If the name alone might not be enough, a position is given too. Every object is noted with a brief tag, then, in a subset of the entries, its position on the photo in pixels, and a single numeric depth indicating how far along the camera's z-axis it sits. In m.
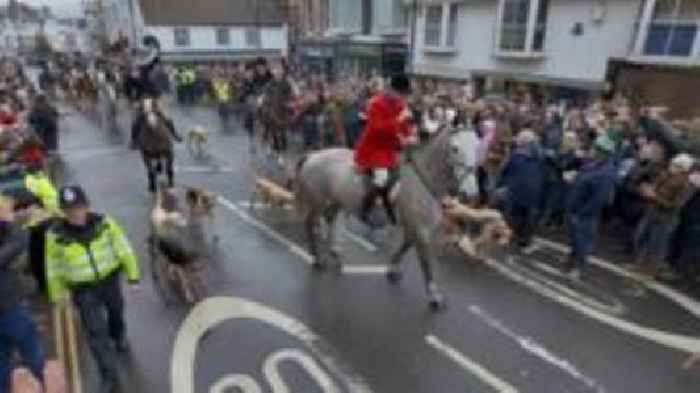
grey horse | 8.16
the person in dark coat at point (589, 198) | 8.66
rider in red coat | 8.09
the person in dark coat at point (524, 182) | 10.07
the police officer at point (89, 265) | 5.72
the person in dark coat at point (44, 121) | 16.67
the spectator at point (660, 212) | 8.80
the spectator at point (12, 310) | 5.29
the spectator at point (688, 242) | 8.84
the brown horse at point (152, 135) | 12.89
